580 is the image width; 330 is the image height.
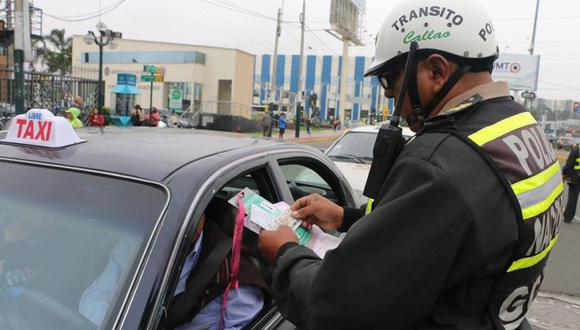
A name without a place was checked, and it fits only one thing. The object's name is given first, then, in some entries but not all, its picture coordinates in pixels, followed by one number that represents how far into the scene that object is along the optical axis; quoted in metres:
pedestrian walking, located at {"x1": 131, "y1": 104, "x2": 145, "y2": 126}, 14.70
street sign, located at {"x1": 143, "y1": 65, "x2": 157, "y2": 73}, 17.80
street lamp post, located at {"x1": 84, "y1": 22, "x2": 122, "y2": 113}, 16.03
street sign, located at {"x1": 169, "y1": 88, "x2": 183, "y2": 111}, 31.07
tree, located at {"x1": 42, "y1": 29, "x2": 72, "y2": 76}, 50.97
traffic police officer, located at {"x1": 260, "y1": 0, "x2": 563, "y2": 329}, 1.15
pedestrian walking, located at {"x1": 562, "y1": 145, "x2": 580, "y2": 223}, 8.88
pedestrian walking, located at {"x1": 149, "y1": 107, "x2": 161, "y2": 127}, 15.60
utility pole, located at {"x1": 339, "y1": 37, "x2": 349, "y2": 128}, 44.97
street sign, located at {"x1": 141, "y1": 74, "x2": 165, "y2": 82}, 17.86
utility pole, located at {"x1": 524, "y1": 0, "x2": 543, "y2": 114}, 32.41
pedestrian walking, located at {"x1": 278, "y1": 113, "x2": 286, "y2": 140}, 25.70
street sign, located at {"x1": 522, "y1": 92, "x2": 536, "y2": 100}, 32.04
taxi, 1.47
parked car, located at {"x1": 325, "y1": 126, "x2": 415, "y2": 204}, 6.71
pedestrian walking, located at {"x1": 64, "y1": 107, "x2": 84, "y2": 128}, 9.30
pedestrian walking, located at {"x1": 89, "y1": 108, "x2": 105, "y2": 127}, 12.13
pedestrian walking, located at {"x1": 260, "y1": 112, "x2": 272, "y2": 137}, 24.95
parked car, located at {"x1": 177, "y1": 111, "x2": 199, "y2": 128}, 27.11
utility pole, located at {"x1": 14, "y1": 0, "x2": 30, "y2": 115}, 10.23
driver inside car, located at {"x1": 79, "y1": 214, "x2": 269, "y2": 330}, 1.85
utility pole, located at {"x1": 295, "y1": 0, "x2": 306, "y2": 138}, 34.97
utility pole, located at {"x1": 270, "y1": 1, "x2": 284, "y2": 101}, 34.25
